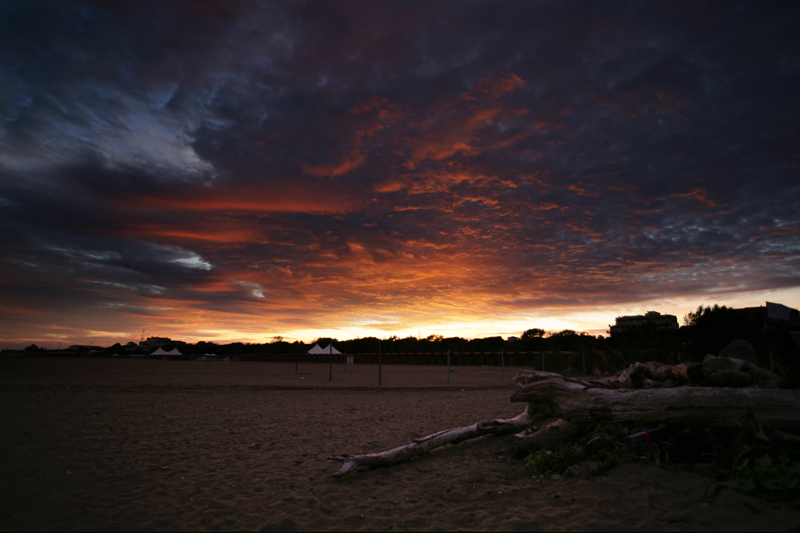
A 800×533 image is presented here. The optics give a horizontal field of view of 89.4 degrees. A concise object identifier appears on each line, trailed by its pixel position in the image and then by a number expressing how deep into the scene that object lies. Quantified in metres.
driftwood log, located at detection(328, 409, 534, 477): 6.71
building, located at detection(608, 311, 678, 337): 122.54
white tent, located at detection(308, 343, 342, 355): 31.53
